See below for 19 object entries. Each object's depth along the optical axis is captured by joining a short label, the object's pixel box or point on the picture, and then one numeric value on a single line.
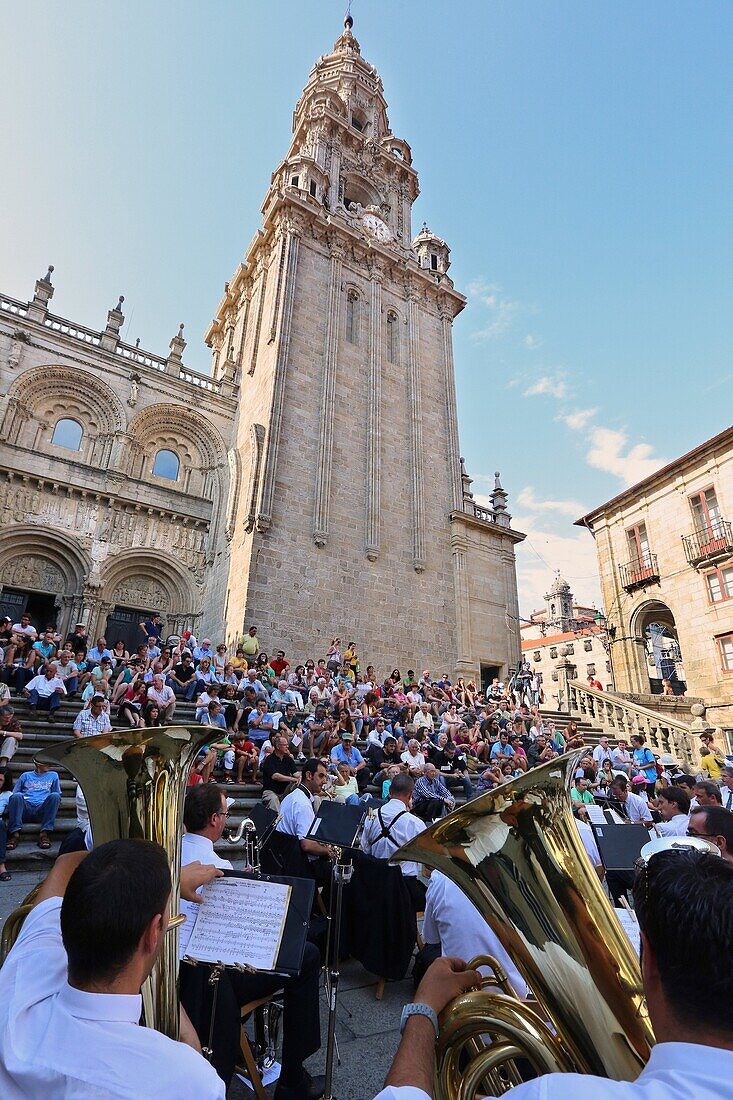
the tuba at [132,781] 2.24
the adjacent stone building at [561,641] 42.06
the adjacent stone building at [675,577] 20.09
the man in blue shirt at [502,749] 11.60
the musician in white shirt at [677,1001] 0.88
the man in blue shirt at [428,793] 6.44
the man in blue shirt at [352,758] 8.94
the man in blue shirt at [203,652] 12.74
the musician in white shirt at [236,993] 2.54
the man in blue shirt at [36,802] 5.99
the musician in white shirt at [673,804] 5.20
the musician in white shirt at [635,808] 7.47
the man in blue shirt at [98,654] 11.09
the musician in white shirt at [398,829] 4.47
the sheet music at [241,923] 2.23
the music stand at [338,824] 3.98
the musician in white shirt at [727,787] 6.37
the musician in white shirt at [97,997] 1.14
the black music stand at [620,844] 4.23
